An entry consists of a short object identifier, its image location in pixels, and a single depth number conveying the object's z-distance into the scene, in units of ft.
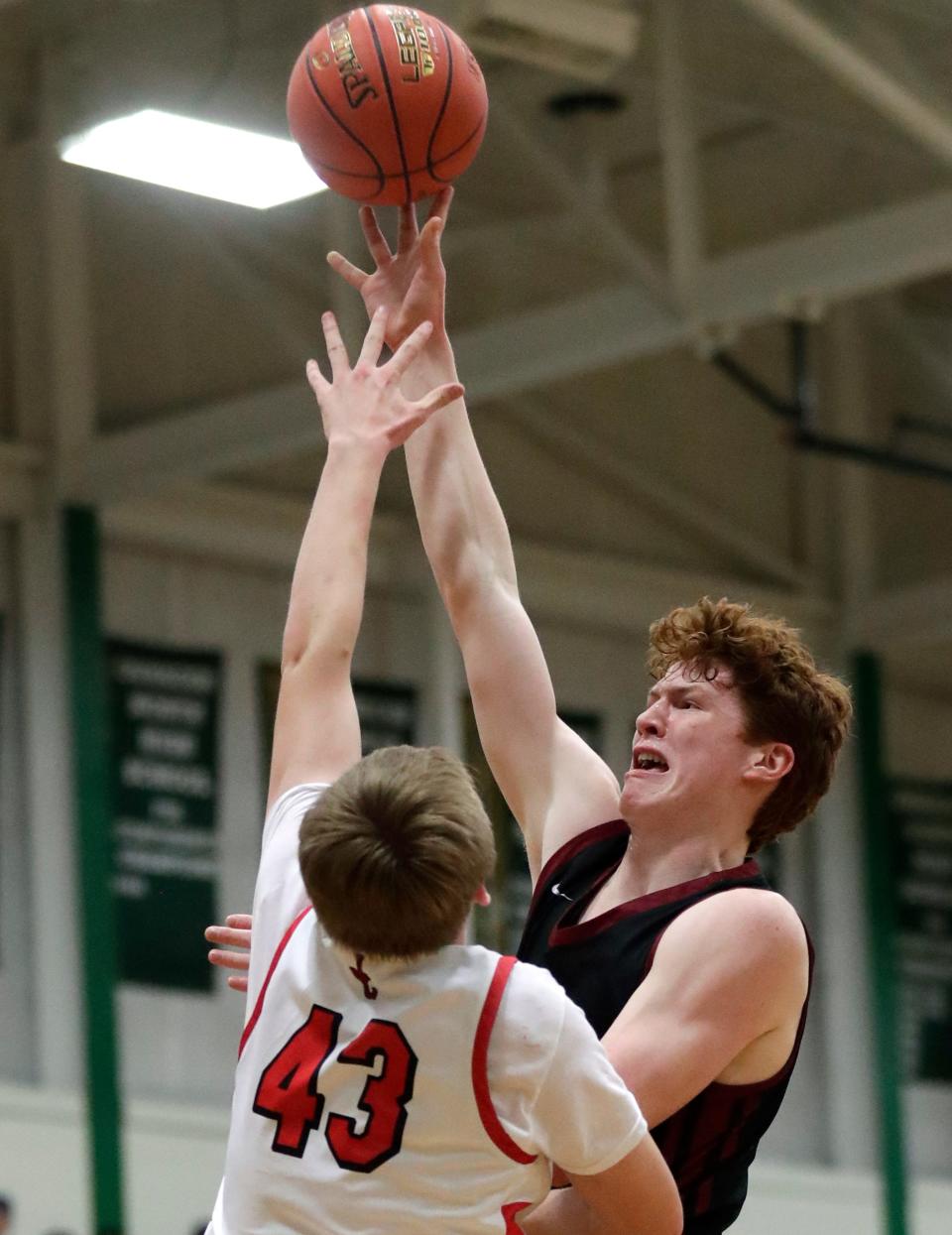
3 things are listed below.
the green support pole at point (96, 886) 38.06
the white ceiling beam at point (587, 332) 33.78
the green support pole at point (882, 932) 48.65
